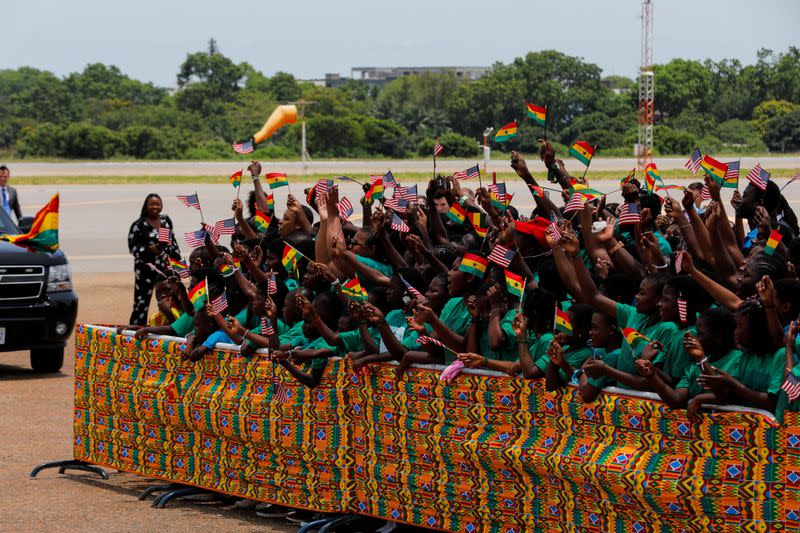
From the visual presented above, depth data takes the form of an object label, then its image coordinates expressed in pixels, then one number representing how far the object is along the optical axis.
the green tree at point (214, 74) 113.06
